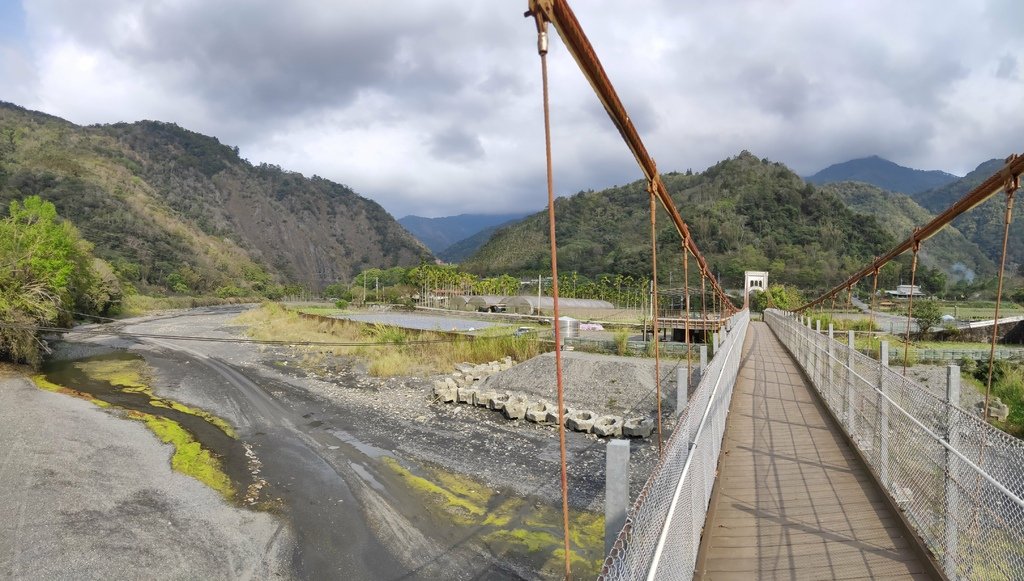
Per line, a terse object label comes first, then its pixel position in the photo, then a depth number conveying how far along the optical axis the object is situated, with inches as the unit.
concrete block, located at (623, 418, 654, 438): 476.1
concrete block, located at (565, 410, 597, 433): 503.0
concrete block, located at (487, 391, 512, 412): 588.5
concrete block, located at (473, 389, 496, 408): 604.7
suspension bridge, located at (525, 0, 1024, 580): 102.3
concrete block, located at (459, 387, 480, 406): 622.5
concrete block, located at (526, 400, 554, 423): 536.4
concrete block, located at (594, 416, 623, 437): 484.1
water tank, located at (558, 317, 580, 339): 967.8
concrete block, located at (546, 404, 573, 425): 531.5
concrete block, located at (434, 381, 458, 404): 633.0
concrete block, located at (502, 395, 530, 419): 554.3
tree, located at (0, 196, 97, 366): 810.2
